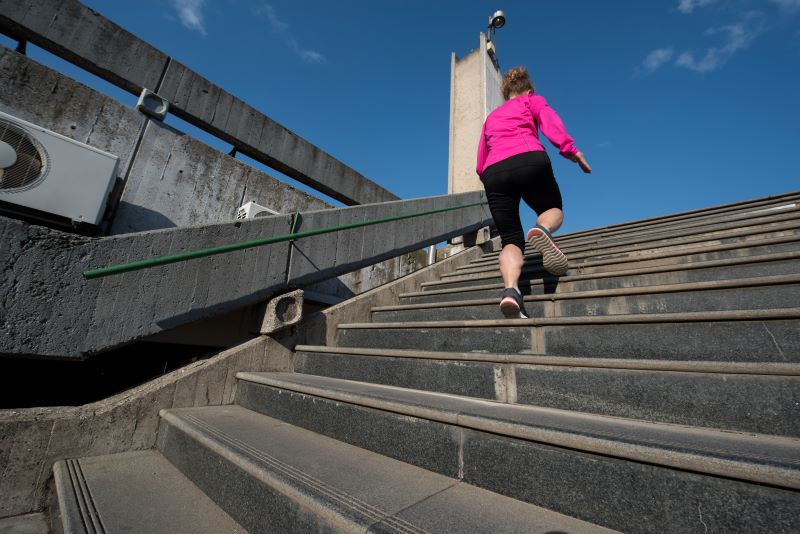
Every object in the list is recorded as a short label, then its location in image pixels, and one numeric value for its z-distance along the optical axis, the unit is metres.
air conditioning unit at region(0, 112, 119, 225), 2.45
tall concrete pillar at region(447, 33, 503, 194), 9.49
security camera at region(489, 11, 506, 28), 10.34
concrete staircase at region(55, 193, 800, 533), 0.94
